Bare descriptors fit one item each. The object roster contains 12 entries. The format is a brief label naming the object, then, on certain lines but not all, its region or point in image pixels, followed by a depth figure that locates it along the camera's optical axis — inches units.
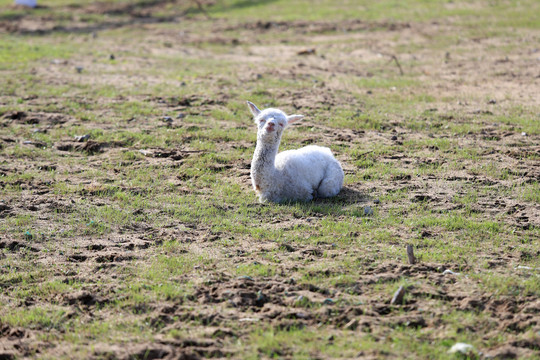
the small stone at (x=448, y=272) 458.0
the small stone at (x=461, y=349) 363.3
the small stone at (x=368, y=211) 575.8
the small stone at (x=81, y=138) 794.8
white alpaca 603.2
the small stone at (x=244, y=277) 454.0
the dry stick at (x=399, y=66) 1136.8
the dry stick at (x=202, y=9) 1855.2
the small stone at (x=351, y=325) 395.9
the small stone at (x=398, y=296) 418.0
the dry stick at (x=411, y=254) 468.1
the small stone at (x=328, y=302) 422.8
